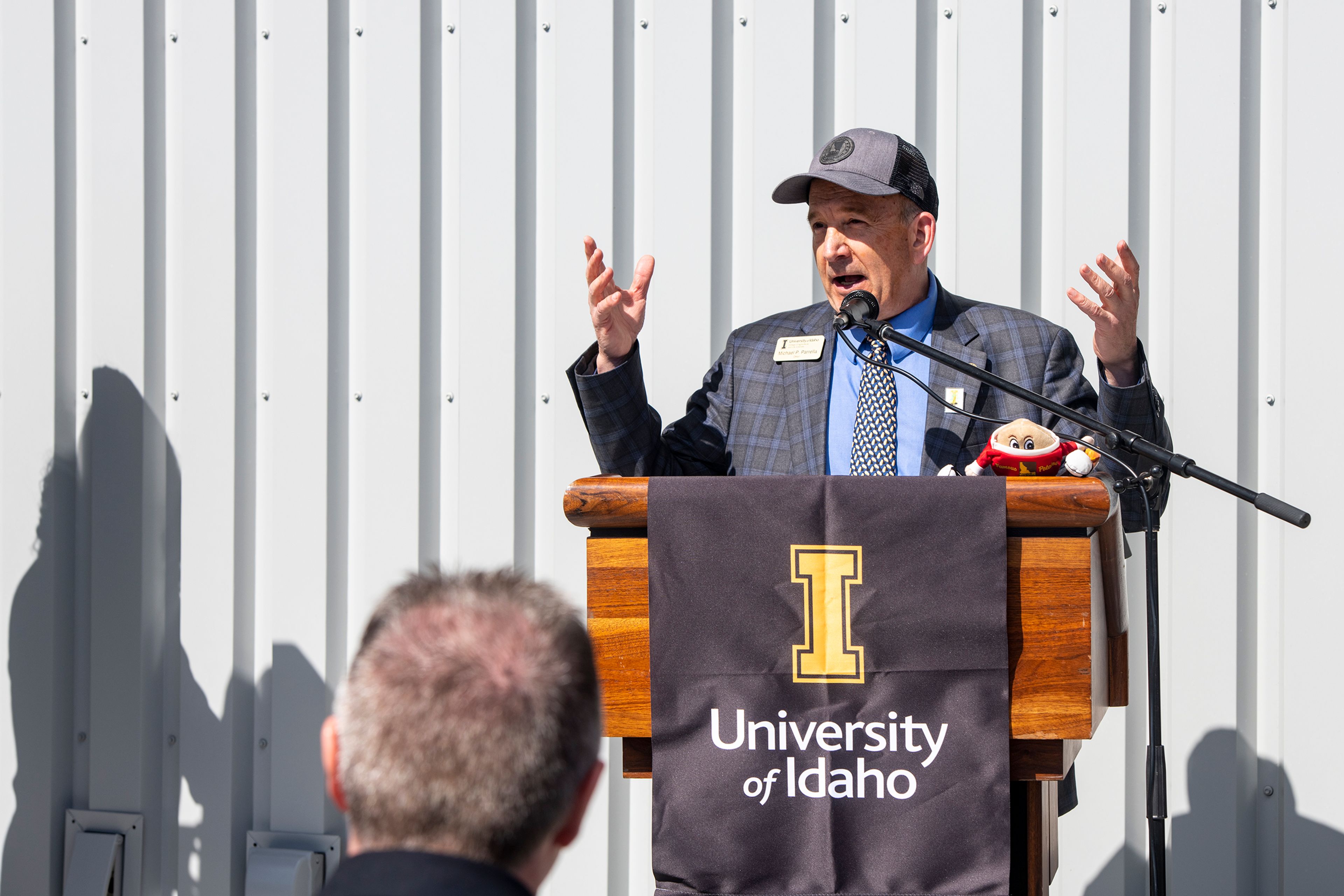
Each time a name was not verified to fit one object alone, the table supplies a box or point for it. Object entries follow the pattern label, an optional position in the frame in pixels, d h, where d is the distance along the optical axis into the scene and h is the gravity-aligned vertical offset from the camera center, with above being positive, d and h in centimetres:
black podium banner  513 -21
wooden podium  510 -13
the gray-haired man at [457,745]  382 -12
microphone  534 +21
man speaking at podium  549 +16
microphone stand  523 +1
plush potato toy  521 +4
